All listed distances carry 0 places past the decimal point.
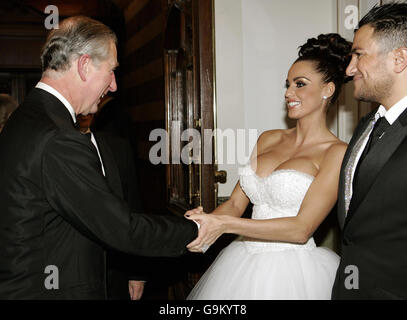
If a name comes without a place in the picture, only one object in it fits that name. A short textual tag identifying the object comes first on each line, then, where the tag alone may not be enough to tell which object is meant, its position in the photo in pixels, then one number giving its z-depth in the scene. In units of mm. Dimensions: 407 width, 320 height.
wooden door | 2736
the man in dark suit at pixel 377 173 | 1549
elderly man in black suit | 1546
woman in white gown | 2170
